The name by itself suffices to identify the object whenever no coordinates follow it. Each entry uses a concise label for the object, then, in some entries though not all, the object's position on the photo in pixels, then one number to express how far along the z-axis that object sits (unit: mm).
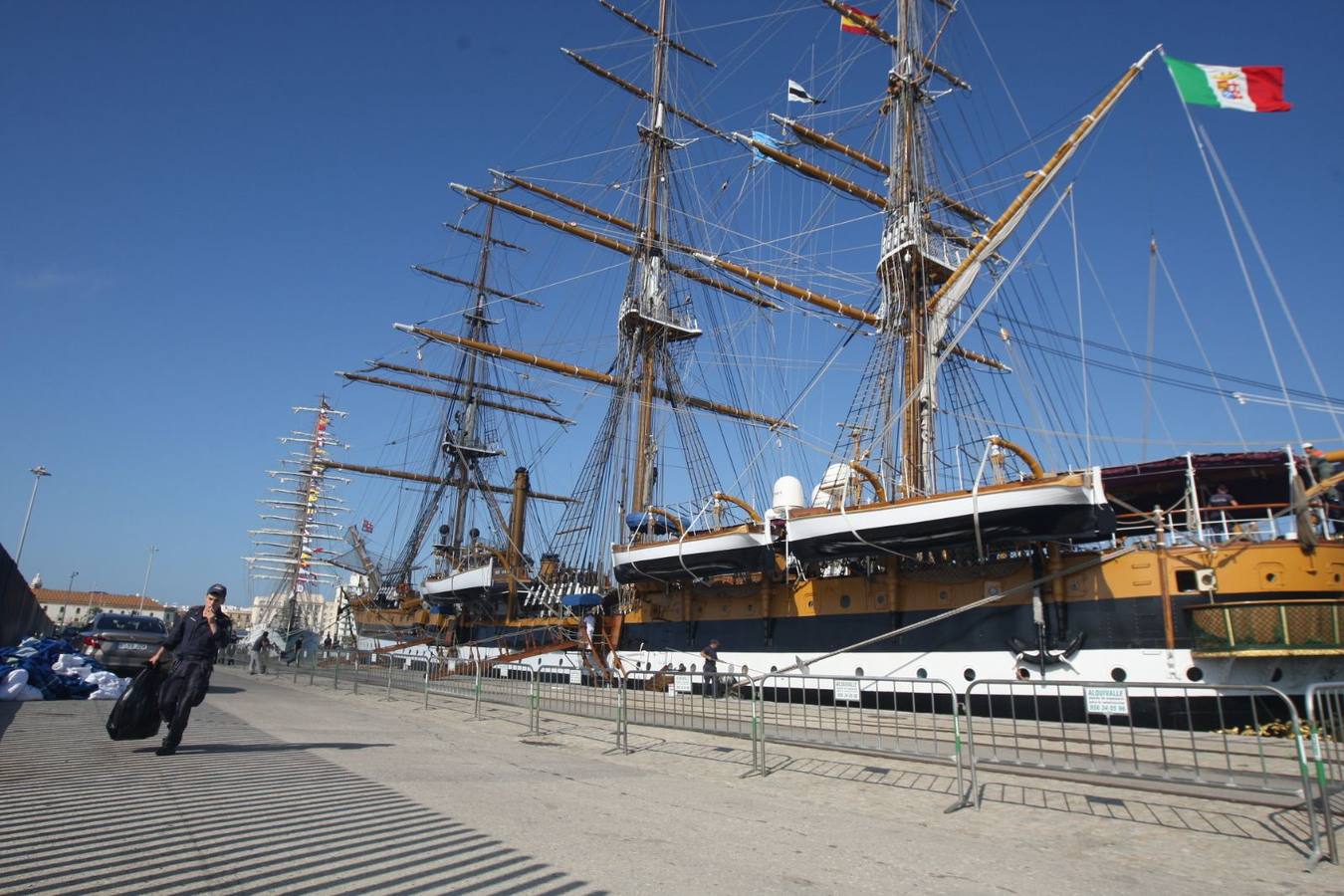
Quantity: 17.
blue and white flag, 26438
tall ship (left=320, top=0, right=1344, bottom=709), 12062
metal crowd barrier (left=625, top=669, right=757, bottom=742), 10109
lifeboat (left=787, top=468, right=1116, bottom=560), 12562
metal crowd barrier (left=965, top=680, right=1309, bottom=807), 6004
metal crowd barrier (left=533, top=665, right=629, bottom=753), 11422
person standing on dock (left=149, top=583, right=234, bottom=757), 7113
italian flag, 11250
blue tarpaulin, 11554
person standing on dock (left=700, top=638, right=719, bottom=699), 10758
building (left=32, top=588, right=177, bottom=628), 103875
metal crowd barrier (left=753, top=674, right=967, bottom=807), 7746
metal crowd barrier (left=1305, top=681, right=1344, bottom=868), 4750
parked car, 14234
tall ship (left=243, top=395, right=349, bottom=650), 63125
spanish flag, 26328
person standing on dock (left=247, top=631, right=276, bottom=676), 25672
